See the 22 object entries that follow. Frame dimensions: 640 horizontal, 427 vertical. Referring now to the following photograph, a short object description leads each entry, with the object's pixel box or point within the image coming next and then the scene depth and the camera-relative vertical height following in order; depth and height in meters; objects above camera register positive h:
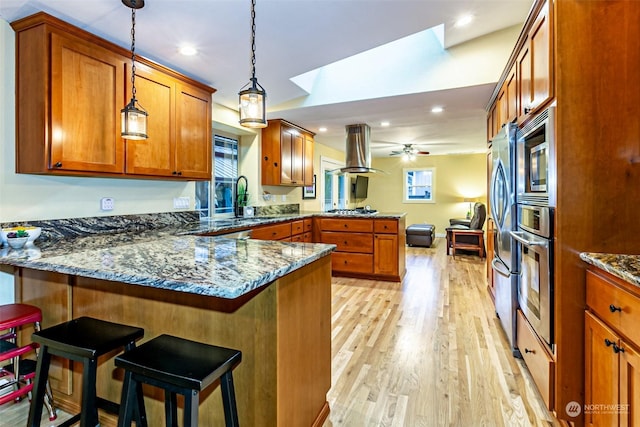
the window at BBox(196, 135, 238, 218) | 3.88 +0.42
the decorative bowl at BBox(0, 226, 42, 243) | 1.77 -0.10
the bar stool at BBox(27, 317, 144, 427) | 1.21 -0.52
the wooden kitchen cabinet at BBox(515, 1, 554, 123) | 1.67 +0.88
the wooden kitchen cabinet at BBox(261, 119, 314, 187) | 4.66 +0.92
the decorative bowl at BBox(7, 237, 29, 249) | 1.72 -0.15
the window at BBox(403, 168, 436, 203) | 9.16 +0.83
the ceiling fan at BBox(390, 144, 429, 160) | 7.24 +1.51
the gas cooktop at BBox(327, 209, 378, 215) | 4.80 +0.04
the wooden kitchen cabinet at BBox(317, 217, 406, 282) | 4.32 -0.45
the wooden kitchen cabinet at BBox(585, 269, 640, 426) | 1.12 -0.56
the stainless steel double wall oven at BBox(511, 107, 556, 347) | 1.66 -0.04
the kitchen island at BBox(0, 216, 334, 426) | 1.20 -0.42
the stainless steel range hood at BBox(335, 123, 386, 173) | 5.09 +1.06
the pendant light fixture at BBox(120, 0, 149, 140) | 1.91 +0.58
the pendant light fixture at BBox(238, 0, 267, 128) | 1.67 +0.58
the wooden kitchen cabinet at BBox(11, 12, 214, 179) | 1.93 +0.75
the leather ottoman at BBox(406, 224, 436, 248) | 7.21 -0.52
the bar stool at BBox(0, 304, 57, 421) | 1.55 -0.69
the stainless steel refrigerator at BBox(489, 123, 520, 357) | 2.33 -0.07
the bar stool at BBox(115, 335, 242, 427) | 0.98 -0.51
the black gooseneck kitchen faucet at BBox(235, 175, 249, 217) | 4.34 +0.26
